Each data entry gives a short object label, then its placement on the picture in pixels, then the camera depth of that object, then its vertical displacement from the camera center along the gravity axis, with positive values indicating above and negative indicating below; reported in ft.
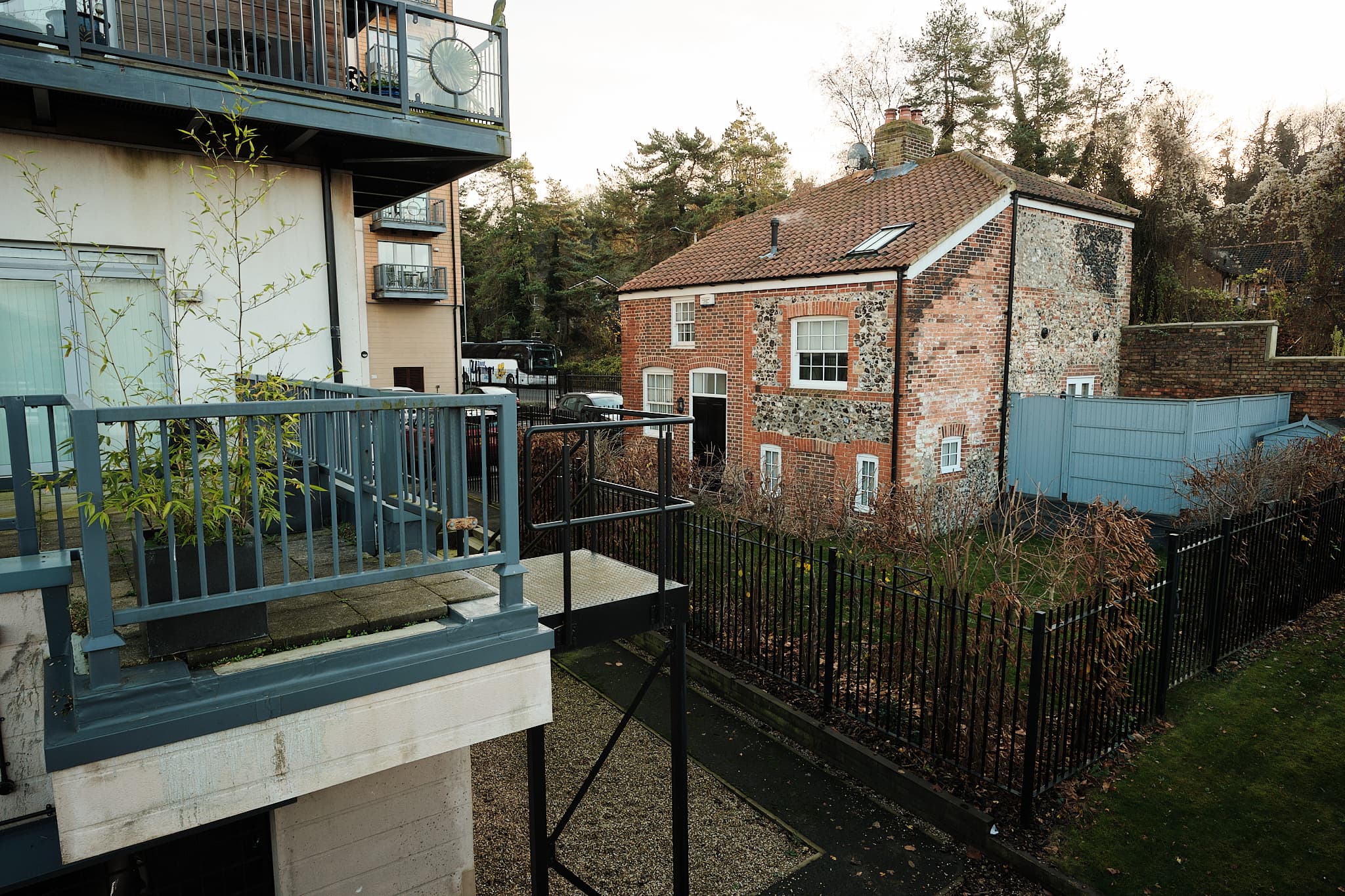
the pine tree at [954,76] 110.73 +42.00
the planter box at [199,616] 9.54 -3.20
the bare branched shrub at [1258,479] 38.14 -5.88
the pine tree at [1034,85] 101.91 +38.31
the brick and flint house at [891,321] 47.50 +3.10
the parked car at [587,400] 74.18 -3.40
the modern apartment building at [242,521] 9.32 -2.32
